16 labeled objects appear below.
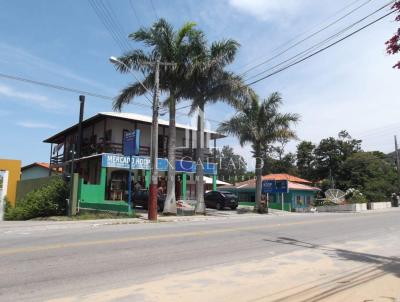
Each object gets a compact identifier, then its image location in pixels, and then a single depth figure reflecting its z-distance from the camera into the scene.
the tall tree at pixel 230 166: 89.25
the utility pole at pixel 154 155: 20.94
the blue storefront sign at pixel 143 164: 31.31
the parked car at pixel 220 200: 33.47
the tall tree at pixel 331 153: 72.81
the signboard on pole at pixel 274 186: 35.34
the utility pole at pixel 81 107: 23.58
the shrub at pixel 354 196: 46.49
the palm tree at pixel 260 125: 30.80
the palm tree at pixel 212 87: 25.08
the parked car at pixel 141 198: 28.55
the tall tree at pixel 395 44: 7.84
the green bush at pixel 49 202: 23.75
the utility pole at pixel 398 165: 59.26
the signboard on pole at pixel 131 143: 23.31
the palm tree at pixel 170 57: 24.03
